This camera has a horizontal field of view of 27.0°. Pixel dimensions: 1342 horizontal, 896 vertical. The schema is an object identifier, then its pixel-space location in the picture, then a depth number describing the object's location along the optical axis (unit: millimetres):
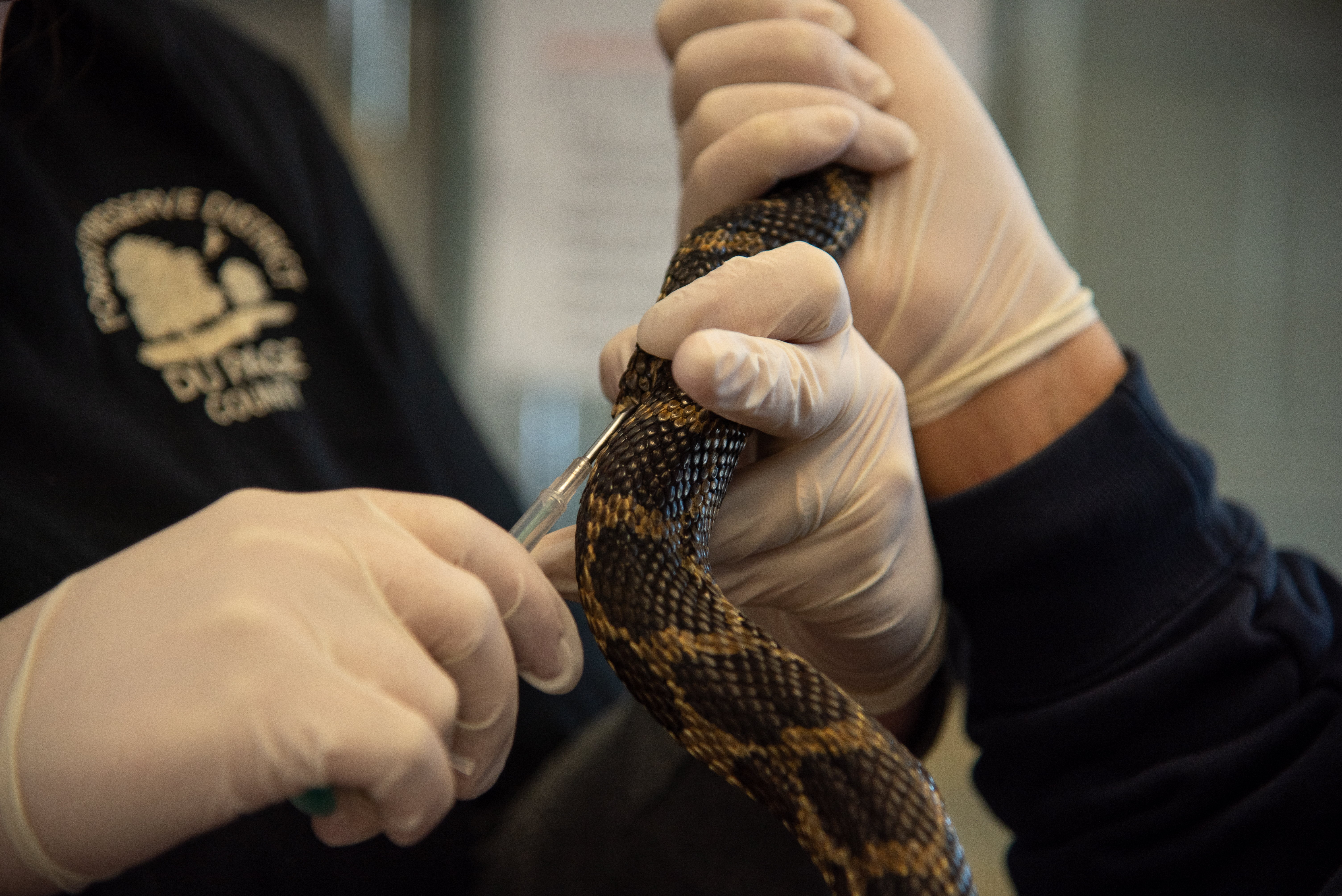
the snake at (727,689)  781
